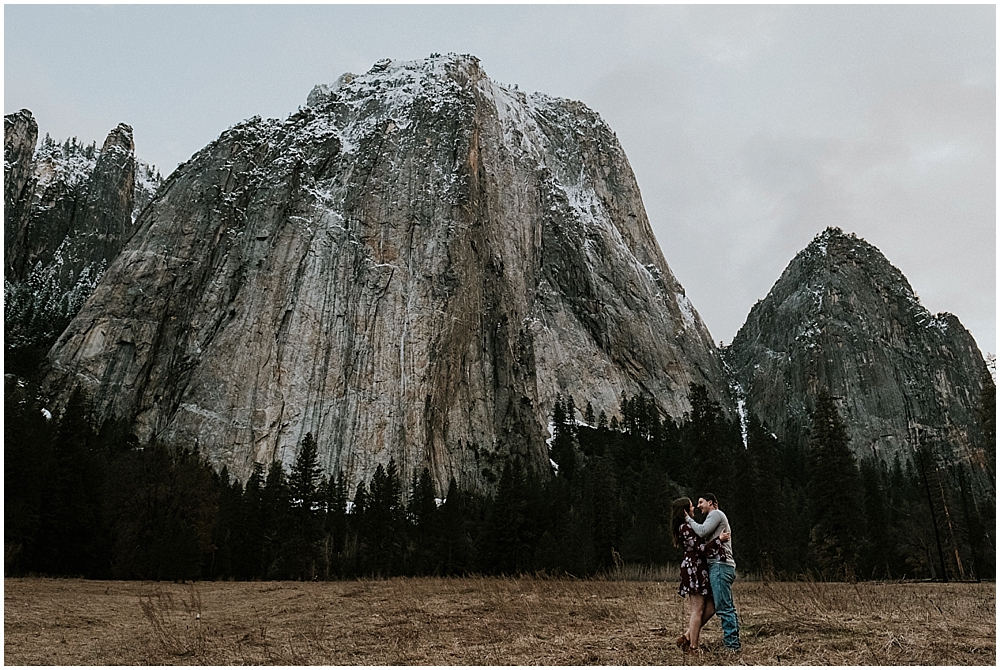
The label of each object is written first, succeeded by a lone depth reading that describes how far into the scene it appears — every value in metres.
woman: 8.23
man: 8.15
